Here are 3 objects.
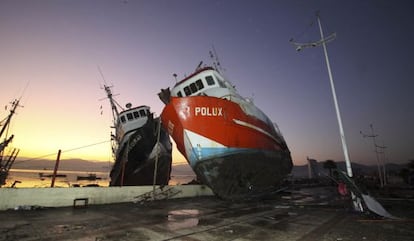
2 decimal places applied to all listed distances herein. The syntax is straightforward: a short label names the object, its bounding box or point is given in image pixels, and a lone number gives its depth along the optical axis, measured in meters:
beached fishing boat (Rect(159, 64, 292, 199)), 13.67
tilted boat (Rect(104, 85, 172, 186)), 22.23
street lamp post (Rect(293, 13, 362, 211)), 10.67
